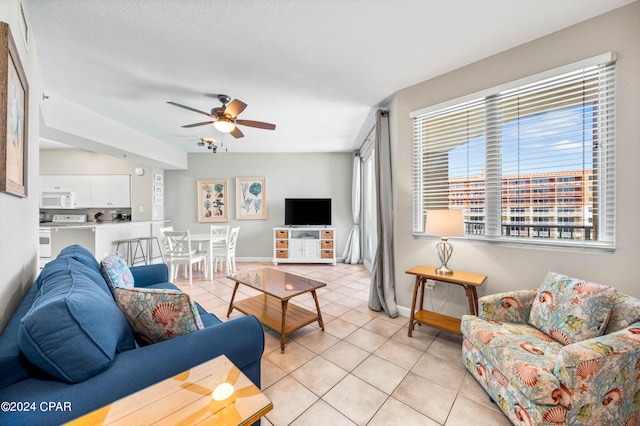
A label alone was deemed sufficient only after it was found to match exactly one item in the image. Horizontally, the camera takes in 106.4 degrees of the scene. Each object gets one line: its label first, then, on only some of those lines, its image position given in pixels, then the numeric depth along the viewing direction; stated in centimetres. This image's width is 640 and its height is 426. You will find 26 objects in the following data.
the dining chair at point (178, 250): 395
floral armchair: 114
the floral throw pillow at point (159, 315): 113
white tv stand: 520
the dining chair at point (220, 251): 443
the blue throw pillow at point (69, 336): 80
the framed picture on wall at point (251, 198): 565
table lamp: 212
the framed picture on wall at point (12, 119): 106
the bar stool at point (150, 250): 513
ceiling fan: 257
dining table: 414
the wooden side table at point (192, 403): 68
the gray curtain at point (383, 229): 284
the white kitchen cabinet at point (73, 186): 523
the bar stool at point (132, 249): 443
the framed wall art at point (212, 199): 568
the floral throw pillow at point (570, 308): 138
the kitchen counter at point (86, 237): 399
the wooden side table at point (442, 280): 205
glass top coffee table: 218
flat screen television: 544
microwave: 513
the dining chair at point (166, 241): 399
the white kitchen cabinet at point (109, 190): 531
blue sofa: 76
